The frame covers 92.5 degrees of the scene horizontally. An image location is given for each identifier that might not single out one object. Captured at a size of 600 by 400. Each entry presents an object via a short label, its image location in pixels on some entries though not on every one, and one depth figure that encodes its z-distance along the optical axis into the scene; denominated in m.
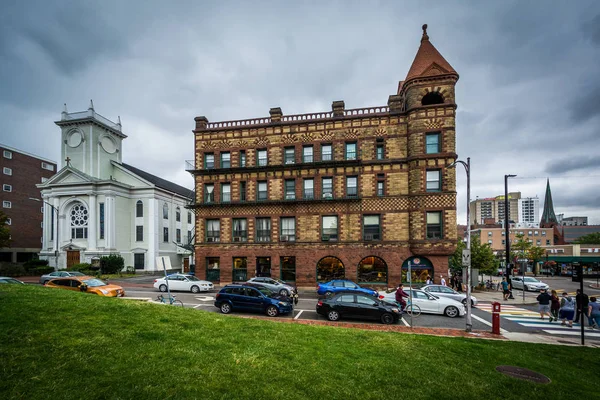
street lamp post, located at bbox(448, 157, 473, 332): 12.26
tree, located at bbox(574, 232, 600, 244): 77.68
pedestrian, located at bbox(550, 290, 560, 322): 15.18
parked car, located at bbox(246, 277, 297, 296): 20.06
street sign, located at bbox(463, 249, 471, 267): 13.20
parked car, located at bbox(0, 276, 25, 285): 17.63
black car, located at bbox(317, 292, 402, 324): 13.65
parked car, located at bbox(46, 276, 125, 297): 17.88
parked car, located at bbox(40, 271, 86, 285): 24.95
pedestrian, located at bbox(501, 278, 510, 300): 21.98
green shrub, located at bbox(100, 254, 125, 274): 34.44
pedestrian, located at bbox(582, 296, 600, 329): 12.92
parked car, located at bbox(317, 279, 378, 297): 19.67
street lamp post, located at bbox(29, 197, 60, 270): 34.21
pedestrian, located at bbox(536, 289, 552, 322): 15.24
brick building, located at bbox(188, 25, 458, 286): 23.86
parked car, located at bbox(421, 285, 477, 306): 17.17
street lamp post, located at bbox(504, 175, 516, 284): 23.42
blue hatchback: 14.72
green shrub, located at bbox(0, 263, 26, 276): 35.46
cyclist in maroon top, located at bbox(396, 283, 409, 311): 15.12
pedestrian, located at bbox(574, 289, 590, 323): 13.52
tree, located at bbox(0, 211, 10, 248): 34.69
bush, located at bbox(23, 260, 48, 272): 36.48
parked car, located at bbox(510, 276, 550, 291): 27.72
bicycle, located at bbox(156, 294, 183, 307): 15.37
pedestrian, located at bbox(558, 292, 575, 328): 14.44
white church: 37.06
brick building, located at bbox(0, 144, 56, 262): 46.16
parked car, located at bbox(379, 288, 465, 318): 15.56
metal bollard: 12.12
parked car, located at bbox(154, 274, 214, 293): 22.72
